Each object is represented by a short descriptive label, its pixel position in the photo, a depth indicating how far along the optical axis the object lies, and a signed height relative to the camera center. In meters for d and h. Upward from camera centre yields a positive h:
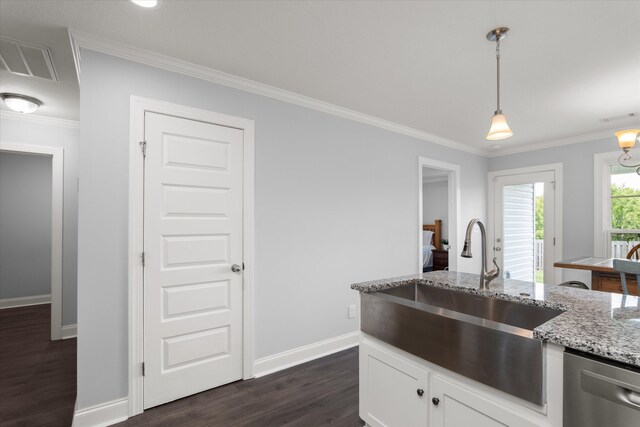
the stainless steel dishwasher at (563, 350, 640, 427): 0.91 -0.55
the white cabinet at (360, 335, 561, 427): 1.19 -0.83
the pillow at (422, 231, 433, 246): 7.14 -0.52
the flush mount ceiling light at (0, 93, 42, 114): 2.93 +1.08
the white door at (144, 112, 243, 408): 2.26 -0.33
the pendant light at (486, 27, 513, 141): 1.97 +0.60
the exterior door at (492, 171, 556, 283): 4.69 -0.16
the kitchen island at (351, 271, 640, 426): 1.06 -0.66
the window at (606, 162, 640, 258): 3.96 +0.08
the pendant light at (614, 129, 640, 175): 2.63 +0.67
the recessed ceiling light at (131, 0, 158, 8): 1.72 +1.19
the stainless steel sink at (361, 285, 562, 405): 1.14 -0.54
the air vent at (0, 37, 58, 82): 2.15 +1.17
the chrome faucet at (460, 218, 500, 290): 1.66 -0.28
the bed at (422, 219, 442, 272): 7.15 -0.46
